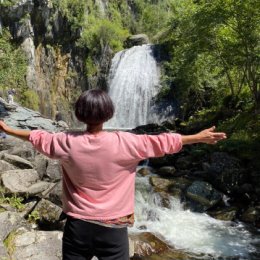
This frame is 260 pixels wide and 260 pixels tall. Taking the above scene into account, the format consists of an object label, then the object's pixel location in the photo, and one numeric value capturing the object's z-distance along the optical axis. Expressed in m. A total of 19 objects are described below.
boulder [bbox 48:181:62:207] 8.30
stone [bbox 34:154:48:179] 10.29
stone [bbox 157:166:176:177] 13.86
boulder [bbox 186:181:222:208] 11.41
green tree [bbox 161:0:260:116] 14.20
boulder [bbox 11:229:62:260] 5.71
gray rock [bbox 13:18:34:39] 23.78
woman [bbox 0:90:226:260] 2.49
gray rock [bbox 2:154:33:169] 9.90
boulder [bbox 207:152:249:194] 12.26
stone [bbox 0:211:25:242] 6.06
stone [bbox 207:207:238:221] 10.74
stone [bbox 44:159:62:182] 10.52
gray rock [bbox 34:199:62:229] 7.46
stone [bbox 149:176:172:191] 12.33
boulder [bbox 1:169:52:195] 8.03
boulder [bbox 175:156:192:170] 14.36
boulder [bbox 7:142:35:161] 11.54
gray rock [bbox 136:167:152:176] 14.21
